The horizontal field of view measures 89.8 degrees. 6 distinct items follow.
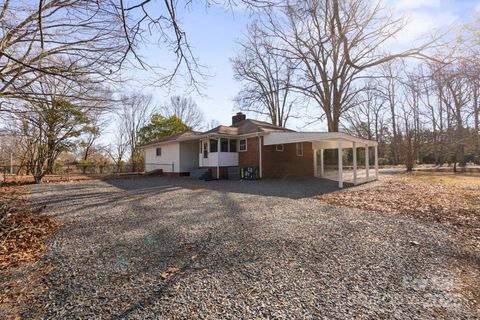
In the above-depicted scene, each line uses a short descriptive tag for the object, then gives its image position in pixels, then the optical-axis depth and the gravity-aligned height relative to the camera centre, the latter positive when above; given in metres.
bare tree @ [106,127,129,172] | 31.59 +2.68
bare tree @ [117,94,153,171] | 31.76 +5.74
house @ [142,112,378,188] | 14.55 +0.88
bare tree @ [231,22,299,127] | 23.05 +8.48
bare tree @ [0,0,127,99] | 5.07 +2.87
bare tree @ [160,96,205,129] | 35.77 +8.11
